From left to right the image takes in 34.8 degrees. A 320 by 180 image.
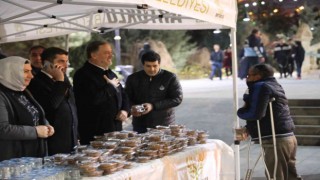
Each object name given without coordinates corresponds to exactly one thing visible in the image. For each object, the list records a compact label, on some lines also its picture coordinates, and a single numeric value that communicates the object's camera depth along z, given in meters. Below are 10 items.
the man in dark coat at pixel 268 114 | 5.34
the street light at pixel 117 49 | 21.77
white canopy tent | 4.23
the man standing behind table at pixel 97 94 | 4.69
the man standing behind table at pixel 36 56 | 5.75
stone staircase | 9.49
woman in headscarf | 3.59
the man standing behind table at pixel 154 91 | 5.52
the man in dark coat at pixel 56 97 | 4.05
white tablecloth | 3.76
